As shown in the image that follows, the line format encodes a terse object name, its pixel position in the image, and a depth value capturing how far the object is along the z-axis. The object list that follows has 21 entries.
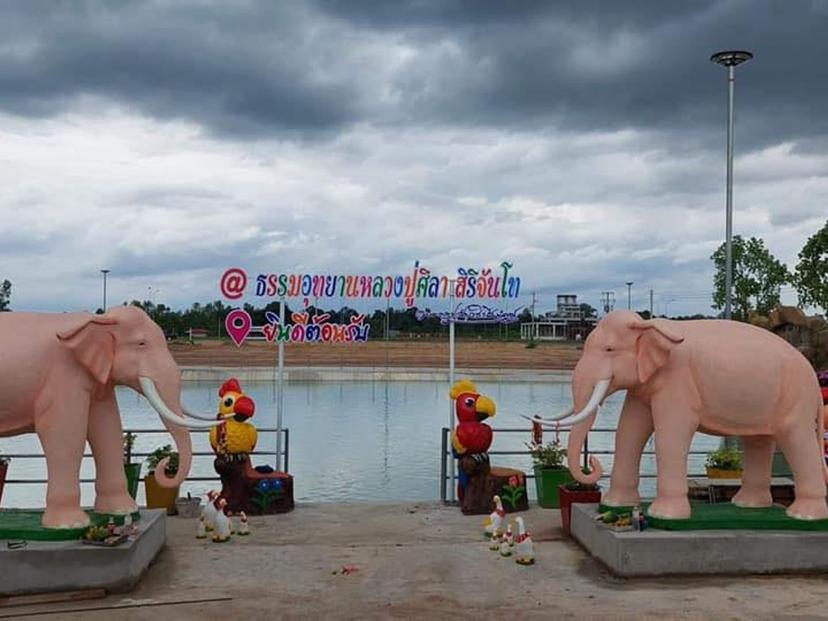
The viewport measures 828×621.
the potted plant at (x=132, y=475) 8.88
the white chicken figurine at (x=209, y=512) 7.78
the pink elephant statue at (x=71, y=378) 6.52
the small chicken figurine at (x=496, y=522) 7.66
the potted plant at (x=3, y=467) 8.54
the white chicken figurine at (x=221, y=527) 7.73
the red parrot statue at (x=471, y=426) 8.97
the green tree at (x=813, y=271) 25.55
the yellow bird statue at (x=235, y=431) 8.81
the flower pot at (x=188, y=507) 8.95
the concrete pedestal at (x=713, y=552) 6.57
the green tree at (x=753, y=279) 27.91
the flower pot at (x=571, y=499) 8.02
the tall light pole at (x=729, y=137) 11.43
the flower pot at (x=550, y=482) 9.41
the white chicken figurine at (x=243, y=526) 8.06
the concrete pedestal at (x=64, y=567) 6.09
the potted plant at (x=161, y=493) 9.02
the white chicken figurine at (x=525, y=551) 7.02
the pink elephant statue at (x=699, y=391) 6.91
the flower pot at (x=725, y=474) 9.60
